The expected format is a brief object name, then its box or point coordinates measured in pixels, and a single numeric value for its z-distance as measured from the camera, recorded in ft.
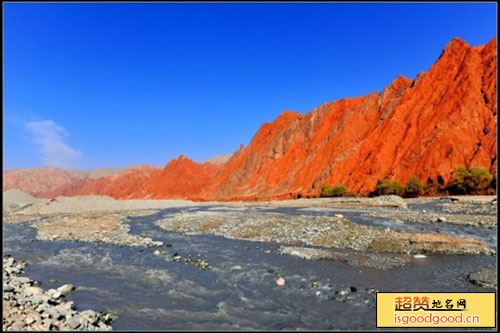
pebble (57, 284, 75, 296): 33.19
